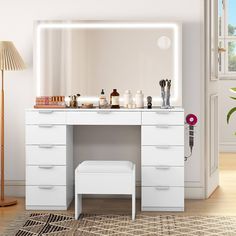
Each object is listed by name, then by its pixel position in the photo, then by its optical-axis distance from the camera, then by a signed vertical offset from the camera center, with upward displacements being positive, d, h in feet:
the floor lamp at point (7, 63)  15.76 +1.56
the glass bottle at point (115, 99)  15.91 +0.56
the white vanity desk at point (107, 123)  15.24 -0.86
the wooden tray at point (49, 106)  15.72 +0.37
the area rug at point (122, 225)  13.17 -2.48
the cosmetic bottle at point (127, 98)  16.05 +0.60
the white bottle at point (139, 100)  15.99 +0.55
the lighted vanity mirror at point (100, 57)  16.61 +1.80
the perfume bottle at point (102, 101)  15.94 +0.52
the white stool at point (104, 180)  14.37 -1.47
